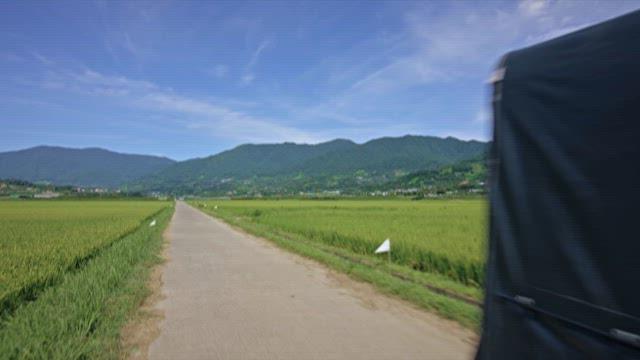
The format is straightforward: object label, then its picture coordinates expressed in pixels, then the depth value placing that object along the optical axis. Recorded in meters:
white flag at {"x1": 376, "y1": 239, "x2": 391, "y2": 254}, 11.89
